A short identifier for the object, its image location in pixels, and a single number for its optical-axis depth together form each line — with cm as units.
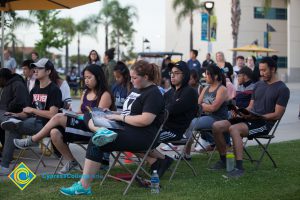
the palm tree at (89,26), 7775
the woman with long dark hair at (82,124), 910
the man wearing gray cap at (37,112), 991
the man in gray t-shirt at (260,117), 955
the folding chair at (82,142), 916
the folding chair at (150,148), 811
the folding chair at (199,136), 1059
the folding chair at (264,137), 995
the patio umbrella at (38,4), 1305
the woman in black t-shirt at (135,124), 787
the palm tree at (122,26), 7775
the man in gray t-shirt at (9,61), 1631
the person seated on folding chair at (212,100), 1056
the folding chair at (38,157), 1004
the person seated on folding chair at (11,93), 1056
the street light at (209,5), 2728
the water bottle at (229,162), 965
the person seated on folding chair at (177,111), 915
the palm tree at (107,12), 7674
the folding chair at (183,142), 928
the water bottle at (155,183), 814
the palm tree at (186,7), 7321
